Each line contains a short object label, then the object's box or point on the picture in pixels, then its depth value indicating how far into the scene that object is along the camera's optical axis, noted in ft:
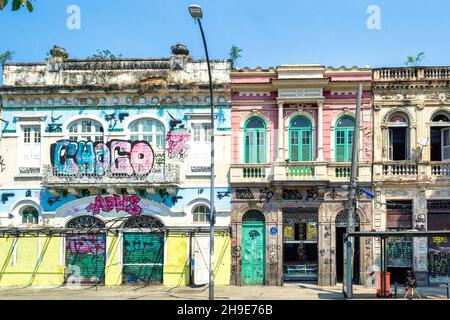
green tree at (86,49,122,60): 87.95
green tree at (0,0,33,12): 16.33
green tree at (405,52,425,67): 97.25
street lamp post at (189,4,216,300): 62.63
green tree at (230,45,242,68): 108.68
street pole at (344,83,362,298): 65.72
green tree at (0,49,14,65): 99.91
